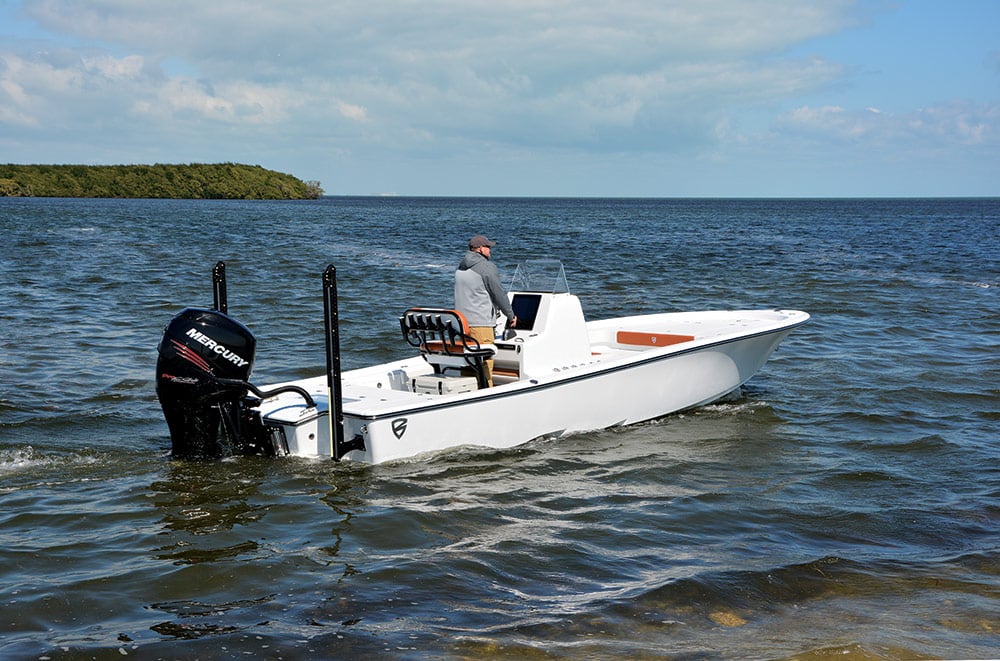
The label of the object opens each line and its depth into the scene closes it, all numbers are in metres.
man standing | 9.11
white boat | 7.75
